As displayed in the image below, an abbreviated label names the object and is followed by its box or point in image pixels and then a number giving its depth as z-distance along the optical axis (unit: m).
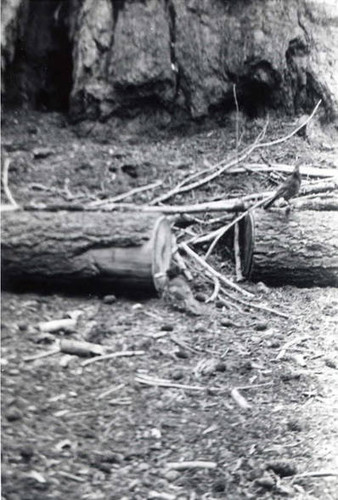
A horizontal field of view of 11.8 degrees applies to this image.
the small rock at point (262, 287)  7.60
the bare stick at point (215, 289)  7.38
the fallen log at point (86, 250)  7.19
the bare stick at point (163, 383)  7.14
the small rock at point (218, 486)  6.82
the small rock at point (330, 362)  7.43
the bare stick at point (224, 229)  7.52
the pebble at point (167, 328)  7.43
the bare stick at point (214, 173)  7.39
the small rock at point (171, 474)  6.81
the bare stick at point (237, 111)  7.44
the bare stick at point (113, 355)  7.10
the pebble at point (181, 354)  7.30
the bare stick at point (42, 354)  7.00
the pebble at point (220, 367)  7.25
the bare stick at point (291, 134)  7.41
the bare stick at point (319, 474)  6.95
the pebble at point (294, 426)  7.11
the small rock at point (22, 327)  7.09
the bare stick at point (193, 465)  6.85
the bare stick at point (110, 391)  7.00
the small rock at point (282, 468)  6.93
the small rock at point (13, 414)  6.78
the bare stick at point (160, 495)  6.74
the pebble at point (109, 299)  7.43
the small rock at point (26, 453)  6.71
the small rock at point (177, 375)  7.19
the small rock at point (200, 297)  7.50
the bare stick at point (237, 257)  7.53
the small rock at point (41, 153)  7.06
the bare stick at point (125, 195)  7.38
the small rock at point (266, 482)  6.87
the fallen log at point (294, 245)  7.75
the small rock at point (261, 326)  7.39
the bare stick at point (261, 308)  7.46
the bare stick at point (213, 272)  7.38
